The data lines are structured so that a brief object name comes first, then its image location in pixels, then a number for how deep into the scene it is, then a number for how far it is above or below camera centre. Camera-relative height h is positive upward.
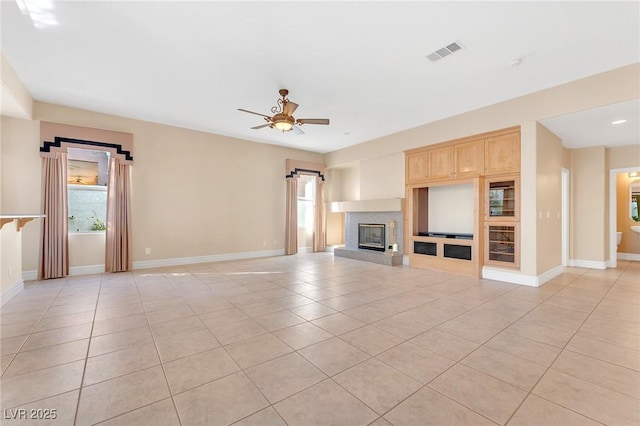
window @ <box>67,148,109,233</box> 5.33 +0.50
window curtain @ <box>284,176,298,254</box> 7.93 -0.15
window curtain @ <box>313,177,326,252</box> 8.66 -0.14
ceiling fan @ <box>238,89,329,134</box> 3.97 +1.41
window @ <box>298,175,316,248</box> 8.77 +0.15
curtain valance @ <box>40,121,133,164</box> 4.92 +1.42
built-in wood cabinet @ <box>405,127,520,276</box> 4.77 +0.33
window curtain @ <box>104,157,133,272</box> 5.41 -0.10
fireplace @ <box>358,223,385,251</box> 7.05 -0.60
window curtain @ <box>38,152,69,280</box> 4.84 -0.13
